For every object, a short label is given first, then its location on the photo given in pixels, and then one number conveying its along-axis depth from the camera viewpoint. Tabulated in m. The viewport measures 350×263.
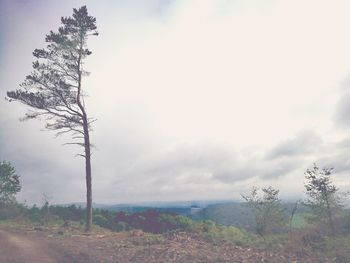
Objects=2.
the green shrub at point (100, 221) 34.58
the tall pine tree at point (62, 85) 24.39
